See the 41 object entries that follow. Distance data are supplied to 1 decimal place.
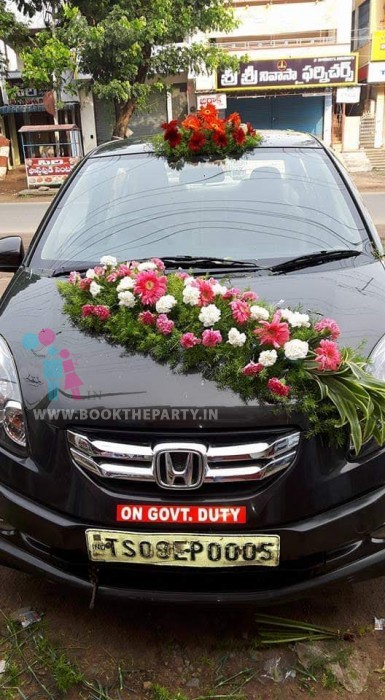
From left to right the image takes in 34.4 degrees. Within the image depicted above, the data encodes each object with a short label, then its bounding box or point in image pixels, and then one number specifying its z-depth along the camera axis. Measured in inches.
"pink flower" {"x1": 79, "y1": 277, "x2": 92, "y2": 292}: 93.2
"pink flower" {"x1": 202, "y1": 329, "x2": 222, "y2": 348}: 77.5
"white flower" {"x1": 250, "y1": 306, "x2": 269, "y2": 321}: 80.0
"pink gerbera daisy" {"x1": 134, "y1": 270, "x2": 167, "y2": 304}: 86.8
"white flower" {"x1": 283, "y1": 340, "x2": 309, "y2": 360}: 74.9
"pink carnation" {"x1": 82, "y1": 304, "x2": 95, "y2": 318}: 86.7
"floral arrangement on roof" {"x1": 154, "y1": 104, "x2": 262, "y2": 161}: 129.5
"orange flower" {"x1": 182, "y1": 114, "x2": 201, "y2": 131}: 131.2
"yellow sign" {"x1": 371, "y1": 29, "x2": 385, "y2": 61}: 928.9
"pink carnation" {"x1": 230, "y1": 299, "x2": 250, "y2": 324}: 80.0
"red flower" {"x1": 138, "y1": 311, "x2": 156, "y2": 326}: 82.9
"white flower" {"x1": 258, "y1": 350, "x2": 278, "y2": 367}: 74.5
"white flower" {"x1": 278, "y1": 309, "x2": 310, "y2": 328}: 79.4
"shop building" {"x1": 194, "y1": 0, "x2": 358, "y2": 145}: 884.6
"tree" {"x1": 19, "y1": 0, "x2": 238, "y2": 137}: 618.5
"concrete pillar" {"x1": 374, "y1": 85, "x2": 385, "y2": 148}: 1001.5
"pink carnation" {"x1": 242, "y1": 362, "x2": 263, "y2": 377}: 73.5
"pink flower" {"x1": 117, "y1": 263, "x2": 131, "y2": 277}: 93.6
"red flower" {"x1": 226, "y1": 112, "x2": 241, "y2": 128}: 131.7
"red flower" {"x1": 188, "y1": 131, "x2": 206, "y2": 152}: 129.1
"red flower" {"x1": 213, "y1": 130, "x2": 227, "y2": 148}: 129.2
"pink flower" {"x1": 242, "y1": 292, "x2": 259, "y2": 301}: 84.9
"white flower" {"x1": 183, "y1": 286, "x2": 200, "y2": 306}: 84.4
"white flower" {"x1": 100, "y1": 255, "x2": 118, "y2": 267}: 97.4
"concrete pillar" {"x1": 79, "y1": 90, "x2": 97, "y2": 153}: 922.1
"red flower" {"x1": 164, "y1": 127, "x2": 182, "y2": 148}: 130.2
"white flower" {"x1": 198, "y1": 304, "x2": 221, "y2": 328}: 80.8
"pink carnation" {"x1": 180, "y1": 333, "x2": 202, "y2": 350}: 77.5
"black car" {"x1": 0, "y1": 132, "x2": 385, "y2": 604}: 70.4
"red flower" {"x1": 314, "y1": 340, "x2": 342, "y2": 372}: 73.5
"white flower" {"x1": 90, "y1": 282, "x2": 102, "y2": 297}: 90.8
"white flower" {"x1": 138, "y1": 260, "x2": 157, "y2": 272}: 95.6
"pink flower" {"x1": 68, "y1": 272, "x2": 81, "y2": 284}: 97.3
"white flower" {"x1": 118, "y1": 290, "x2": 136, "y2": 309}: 87.1
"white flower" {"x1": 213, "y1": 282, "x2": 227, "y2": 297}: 85.9
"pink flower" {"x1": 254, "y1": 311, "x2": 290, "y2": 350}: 76.6
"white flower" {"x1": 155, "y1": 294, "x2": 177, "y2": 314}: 84.4
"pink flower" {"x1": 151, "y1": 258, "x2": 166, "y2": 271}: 98.0
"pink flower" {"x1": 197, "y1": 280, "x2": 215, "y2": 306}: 84.5
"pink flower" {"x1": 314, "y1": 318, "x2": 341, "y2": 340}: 78.7
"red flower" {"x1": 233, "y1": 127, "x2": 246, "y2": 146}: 129.4
